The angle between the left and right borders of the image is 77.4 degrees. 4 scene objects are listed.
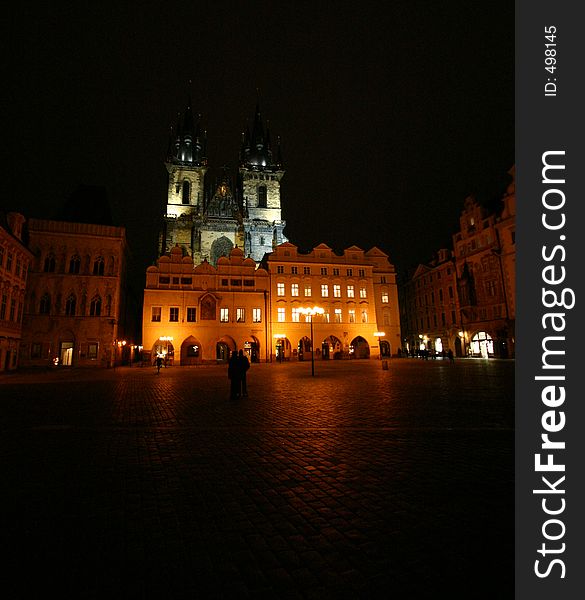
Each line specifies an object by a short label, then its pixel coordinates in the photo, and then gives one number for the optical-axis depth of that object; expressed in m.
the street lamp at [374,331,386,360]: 47.81
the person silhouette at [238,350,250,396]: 12.30
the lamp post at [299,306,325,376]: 26.33
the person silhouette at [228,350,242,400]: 12.13
